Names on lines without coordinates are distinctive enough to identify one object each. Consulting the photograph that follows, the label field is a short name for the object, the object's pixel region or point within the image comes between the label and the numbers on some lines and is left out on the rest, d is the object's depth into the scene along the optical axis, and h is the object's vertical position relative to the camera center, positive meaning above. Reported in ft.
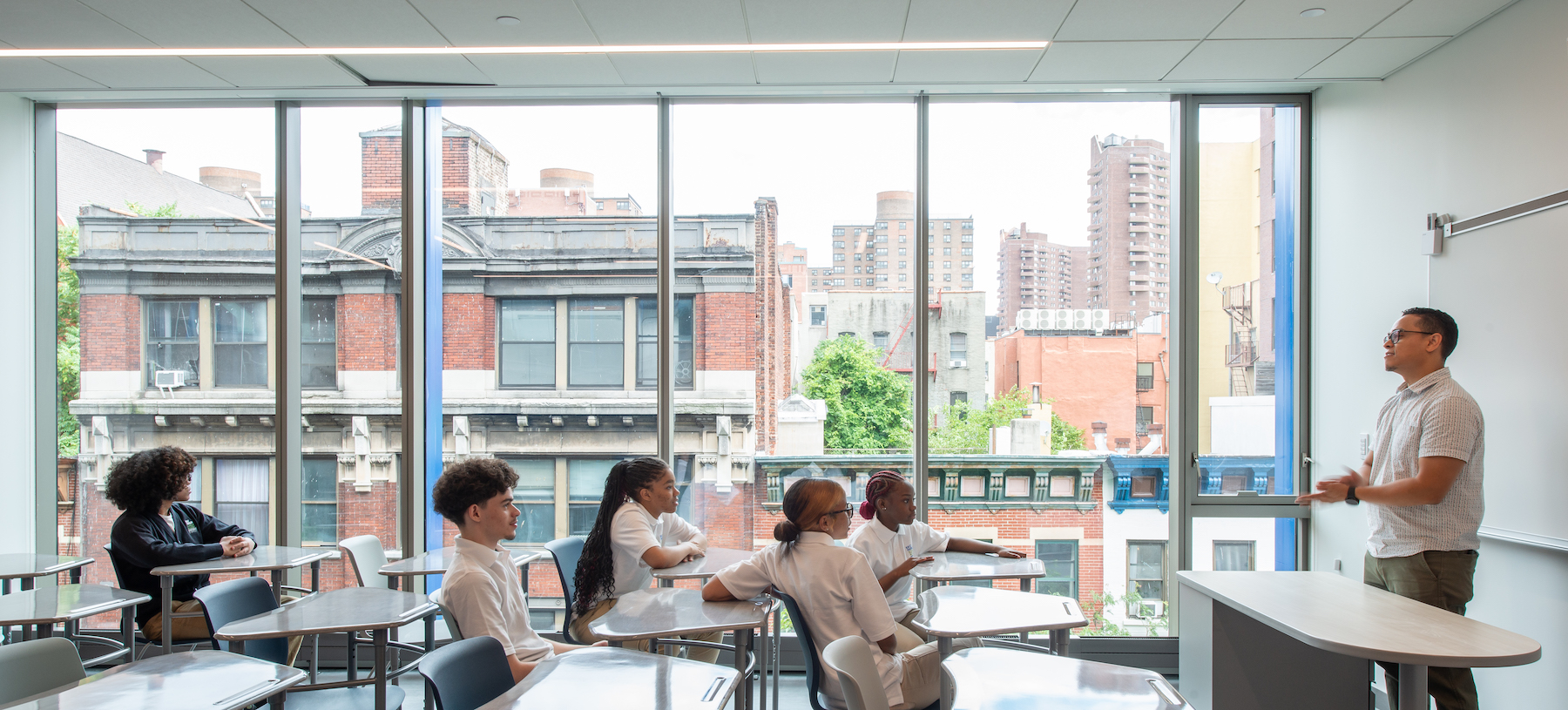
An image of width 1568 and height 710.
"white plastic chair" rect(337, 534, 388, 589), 12.14 -3.24
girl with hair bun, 7.65 -2.36
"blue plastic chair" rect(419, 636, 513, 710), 5.67 -2.45
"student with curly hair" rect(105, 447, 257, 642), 11.05 -2.62
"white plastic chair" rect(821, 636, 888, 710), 5.59 -2.42
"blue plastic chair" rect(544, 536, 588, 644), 11.12 -3.01
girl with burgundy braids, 9.66 -2.34
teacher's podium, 7.31 -3.09
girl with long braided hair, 9.91 -2.49
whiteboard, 9.29 -0.07
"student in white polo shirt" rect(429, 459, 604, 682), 7.63 -1.85
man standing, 8.72 -1.54
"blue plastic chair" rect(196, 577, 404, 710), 8.60 -3.04
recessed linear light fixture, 11.98 +4.71
